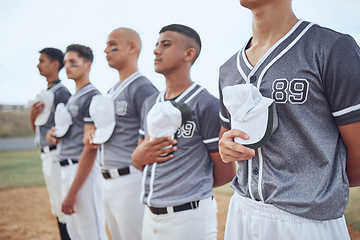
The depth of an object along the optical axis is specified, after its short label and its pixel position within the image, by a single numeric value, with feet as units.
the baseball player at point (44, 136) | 13.39
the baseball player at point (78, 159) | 11.01
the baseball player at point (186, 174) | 6.88
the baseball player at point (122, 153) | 9.26
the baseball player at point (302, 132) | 3.94
